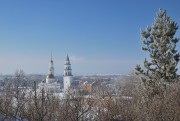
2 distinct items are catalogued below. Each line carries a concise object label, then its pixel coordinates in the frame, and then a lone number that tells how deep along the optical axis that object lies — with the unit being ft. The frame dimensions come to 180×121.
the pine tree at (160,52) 61.95
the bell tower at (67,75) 250.68
